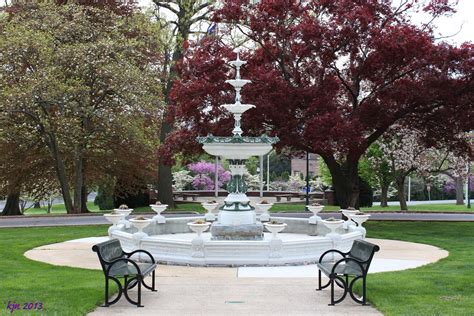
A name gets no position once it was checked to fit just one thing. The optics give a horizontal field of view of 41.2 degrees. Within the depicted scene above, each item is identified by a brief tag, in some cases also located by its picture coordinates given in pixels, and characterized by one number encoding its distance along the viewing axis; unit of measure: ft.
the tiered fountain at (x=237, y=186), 54.34
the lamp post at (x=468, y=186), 135.00
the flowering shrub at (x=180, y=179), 182.60
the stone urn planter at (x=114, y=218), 52.26
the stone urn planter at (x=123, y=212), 56.59
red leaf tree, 71.31
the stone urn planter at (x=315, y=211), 61.72
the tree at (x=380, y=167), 126.93
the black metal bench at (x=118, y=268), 31.58
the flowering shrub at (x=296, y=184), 207.35
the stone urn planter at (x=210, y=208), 67.41
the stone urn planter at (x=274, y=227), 46.16
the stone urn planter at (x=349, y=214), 55.13
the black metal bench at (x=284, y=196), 153.28
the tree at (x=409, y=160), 116.26
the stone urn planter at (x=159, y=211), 63.26
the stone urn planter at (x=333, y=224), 49.70
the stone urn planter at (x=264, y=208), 67.56
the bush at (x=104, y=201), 138.26
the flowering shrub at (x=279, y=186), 219.82
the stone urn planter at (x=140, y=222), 48.39
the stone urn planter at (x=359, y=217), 52.54
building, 277.78
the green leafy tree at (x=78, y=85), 93.20
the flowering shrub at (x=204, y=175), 193.77
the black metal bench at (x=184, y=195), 152.31
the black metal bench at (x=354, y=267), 32.22
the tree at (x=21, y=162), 97.86
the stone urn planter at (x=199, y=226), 46.16
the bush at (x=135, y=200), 131.34
